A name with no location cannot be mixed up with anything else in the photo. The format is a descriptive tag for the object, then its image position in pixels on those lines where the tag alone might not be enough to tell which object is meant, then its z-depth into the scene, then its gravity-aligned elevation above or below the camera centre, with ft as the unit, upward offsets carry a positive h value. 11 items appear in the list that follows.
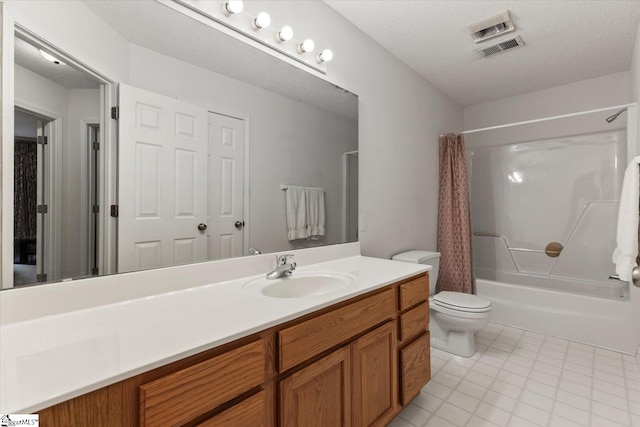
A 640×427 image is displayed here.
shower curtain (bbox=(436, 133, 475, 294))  9.27 -0.22
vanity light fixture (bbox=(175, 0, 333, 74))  4.17 +2.99
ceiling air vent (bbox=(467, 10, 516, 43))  6.40 +4.30
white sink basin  4.19 -1.10
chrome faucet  4.48 -0.88
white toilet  6.72 -2.40
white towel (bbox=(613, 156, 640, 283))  4.24 -0.15
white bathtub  7.27 -2.73
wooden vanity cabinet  2.05 -1.57
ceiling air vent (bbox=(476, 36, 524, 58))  7.29 +4.32
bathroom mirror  3.04 +0.94
